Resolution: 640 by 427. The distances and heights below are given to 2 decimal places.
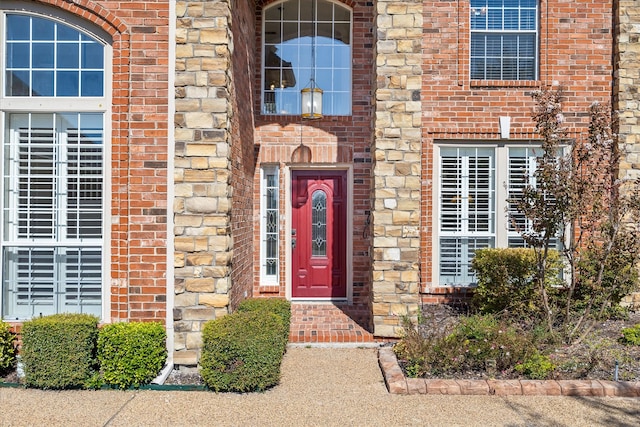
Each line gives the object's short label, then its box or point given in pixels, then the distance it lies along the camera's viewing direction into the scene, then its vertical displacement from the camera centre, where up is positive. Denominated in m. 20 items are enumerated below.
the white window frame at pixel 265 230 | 6.98 -0.29
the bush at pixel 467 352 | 4.30 -1.37
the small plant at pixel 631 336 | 5.05 -1.41
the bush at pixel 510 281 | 5.90 -0.94
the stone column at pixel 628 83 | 6.47 +1.92
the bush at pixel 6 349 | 4.52 -1.45
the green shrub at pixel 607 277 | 5.09 -0.82
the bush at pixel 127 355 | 4.17 -1.38
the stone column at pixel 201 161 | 4.69 +0.53
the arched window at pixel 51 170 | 4.89 +0.44
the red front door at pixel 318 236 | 7.19 -0.39
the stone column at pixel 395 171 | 5.27 +0.50
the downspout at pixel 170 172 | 4.70 +0.41
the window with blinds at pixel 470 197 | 6.73 +0.24
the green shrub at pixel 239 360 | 4.03 -1.37
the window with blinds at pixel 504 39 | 6.73 +2.65
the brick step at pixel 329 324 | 5.43 -1.52
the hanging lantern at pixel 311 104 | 6.75 +1.65
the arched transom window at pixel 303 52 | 7.01 +2.54
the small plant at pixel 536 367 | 4.18 -1.47
